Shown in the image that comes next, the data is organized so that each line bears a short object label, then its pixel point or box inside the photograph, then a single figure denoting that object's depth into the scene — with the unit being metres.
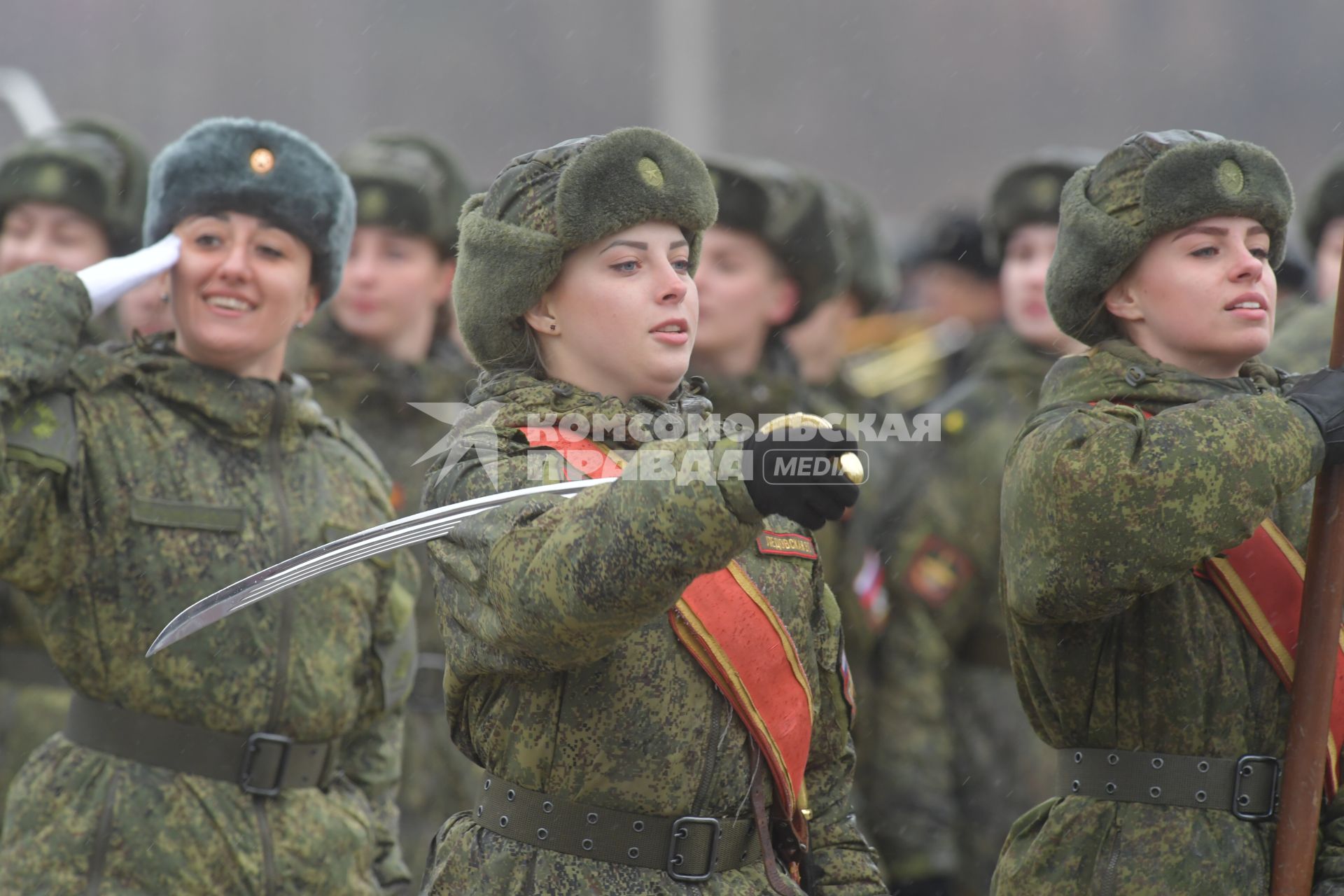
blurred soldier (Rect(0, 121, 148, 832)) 14.68
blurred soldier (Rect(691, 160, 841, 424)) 15.73
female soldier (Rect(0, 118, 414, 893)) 9.71
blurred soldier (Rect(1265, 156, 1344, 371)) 13.09
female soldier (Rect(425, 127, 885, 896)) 7.43
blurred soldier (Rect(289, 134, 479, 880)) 15.93
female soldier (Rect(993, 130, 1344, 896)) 7.70
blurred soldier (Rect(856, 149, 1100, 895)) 15.73
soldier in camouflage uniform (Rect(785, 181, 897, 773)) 16.09
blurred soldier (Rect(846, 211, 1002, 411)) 22.70
